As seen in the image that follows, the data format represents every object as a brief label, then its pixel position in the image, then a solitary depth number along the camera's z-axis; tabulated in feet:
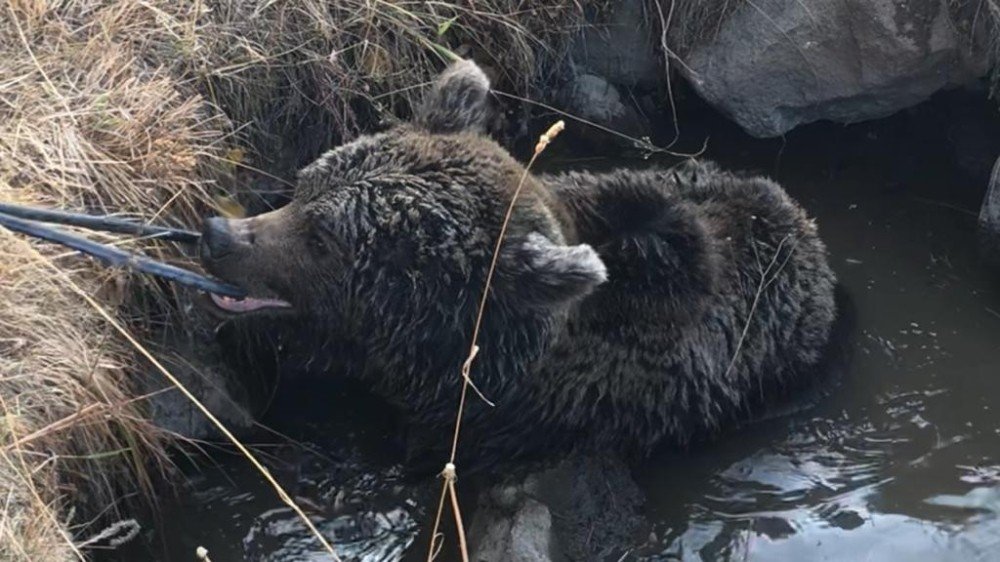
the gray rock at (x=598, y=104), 21.18
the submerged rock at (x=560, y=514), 14.35
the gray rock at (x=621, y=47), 21.18
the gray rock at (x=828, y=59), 20.08
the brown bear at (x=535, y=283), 13.73
